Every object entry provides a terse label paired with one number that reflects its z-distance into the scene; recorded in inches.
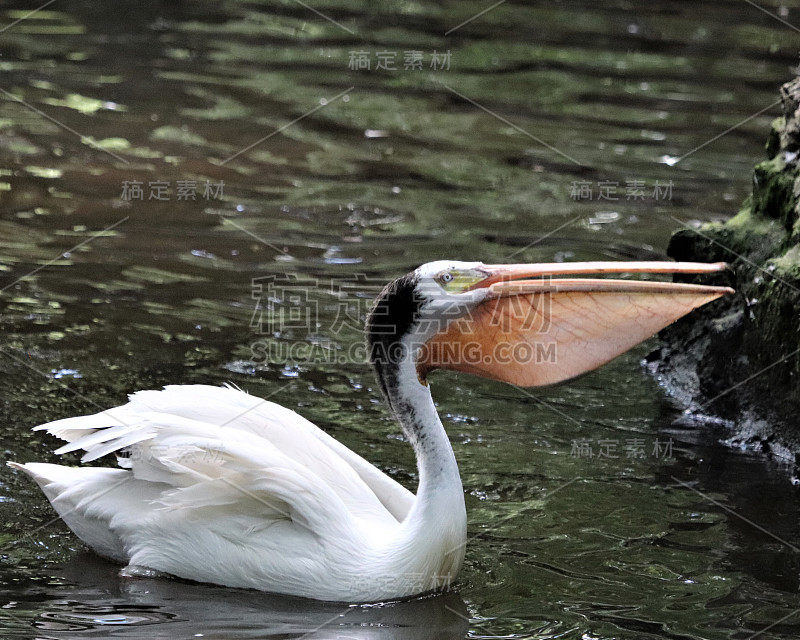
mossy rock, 528.4
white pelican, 382.3
